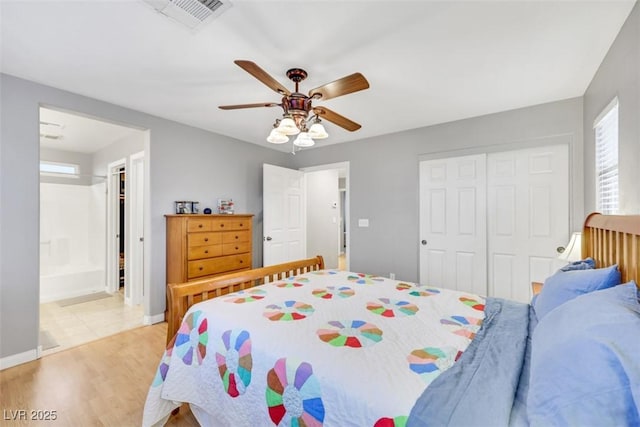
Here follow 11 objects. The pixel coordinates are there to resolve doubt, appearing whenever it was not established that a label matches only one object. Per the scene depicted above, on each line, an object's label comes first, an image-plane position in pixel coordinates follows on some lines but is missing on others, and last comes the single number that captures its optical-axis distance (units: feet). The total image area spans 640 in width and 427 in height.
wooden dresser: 10.68
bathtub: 13.78
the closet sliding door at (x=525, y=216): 9.73
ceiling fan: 5.81
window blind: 6.78
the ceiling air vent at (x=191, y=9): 5.16
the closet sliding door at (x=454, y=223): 11.12
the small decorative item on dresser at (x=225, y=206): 13.06
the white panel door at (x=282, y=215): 14.14
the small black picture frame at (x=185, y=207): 11.48
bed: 2.55
